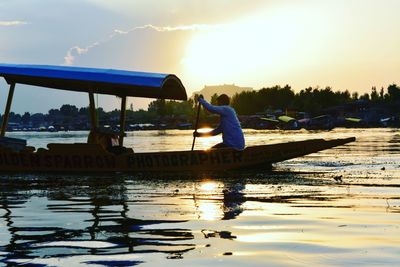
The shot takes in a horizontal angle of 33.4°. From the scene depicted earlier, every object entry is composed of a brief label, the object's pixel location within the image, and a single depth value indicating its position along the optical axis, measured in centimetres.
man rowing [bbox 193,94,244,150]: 1720
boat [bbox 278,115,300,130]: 12096
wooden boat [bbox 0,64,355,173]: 1734
